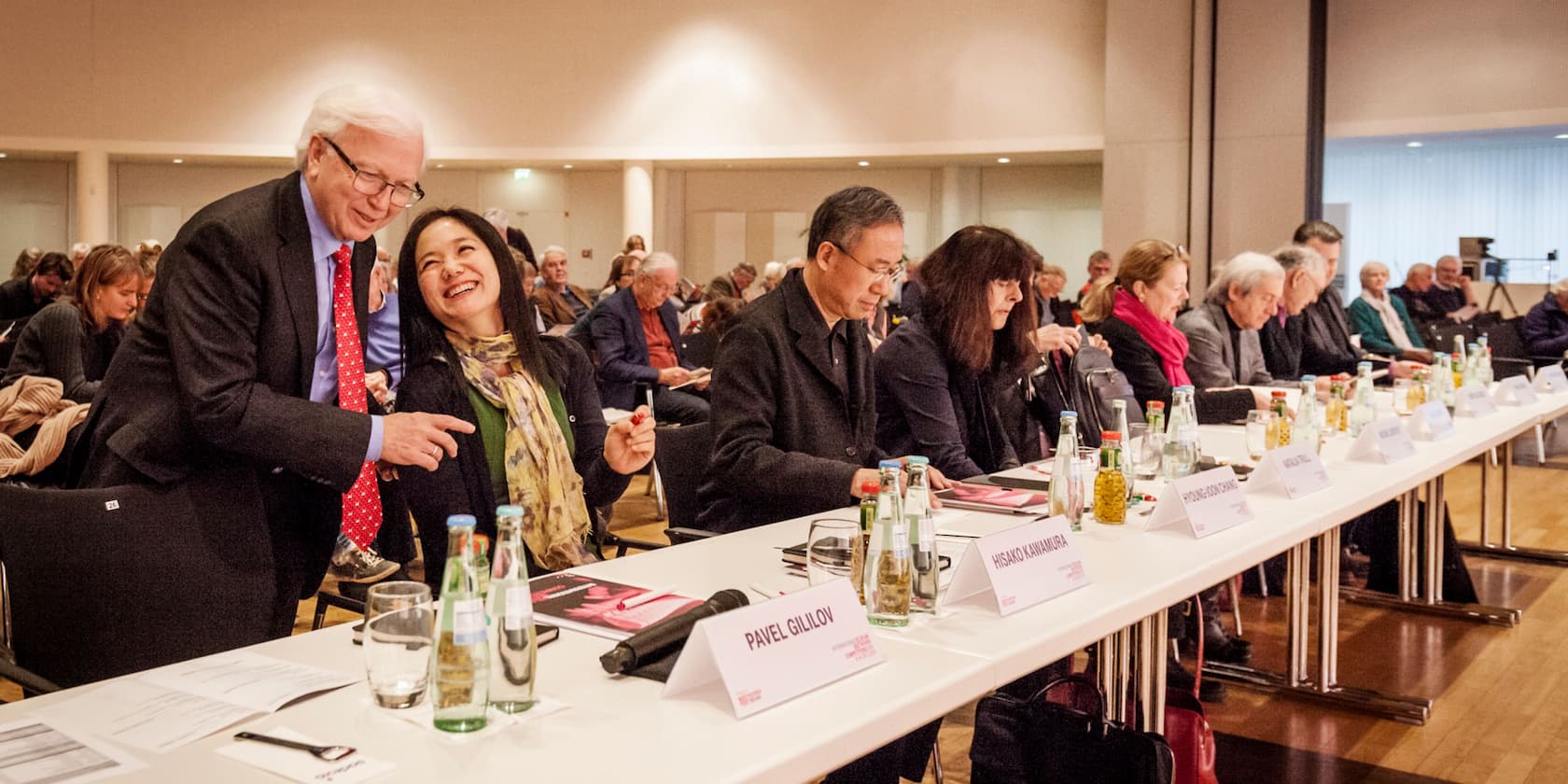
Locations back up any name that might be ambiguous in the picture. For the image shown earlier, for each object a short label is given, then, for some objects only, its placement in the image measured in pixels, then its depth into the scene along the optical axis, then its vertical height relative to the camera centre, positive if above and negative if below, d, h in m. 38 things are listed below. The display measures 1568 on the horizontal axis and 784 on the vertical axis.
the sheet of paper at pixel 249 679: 1.49 -0.37
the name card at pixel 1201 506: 2.54 -0.27
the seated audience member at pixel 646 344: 6.87 +0.10
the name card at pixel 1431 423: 4.18 -0.17
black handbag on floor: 2.17 -0.64
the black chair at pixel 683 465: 3.17 -0.24
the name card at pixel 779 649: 1.47 -0.33
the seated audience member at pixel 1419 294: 10.35 +0.62
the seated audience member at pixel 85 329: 5.07 +0.12
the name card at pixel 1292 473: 3.06 -0.24
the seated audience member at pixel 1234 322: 5.25 +0.20
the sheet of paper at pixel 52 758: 1.24 -0.39
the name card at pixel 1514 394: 5.31 -0.09
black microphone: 1.59 -0.34
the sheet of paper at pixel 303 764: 1.27 -0.39
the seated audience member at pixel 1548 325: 9.15 +0.34
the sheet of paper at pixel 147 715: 1.36 -0.38
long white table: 1.31 -0.39
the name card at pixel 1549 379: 5.84 -0.03
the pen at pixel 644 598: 1.91 -0.35
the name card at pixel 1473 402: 4.89 -0.11
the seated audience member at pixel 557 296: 8.26 +0.48
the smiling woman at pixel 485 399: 2.50 -0.07
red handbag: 2.59 -0.73
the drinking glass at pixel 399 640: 1.42 -0.31
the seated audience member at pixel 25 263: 8.94 +0.64
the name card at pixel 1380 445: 3.64 -0.21
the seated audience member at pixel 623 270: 8.41 +0.60
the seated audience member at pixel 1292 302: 6.31 +0.33
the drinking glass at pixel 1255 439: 3.65 -0.19
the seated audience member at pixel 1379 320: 7.92 +0.32
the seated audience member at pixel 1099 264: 11.05 +0.87
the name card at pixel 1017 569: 1.93 -0.30
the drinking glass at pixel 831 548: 1.94 -0.27
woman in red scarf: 4.62 +0.13
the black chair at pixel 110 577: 2.00 -0.34
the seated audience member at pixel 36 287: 8.12 +0.43
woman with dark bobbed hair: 3.37 +0.05
